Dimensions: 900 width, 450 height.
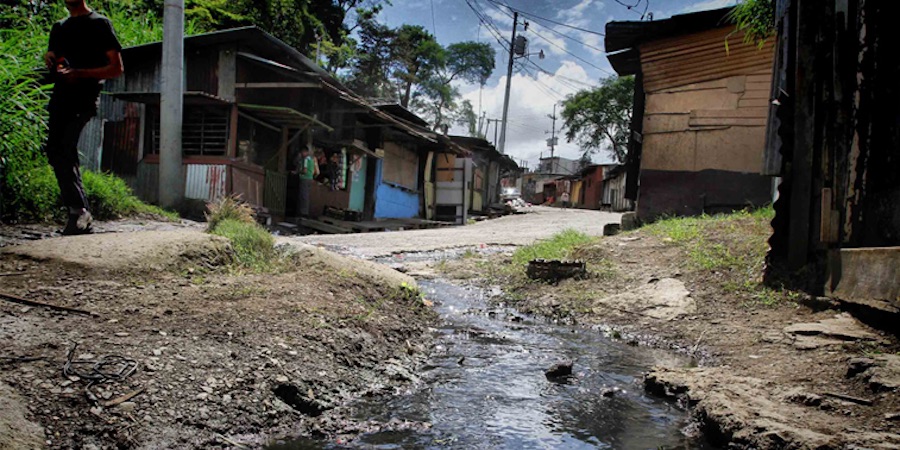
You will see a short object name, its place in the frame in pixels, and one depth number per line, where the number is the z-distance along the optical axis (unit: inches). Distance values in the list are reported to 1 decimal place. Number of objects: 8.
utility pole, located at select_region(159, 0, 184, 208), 399.5
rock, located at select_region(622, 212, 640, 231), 364.2
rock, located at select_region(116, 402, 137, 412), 72.0
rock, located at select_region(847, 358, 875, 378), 100.6
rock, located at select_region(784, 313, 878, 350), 121.4
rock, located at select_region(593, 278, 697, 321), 174.6
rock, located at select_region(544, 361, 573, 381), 113.3
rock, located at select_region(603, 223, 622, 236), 361.4
